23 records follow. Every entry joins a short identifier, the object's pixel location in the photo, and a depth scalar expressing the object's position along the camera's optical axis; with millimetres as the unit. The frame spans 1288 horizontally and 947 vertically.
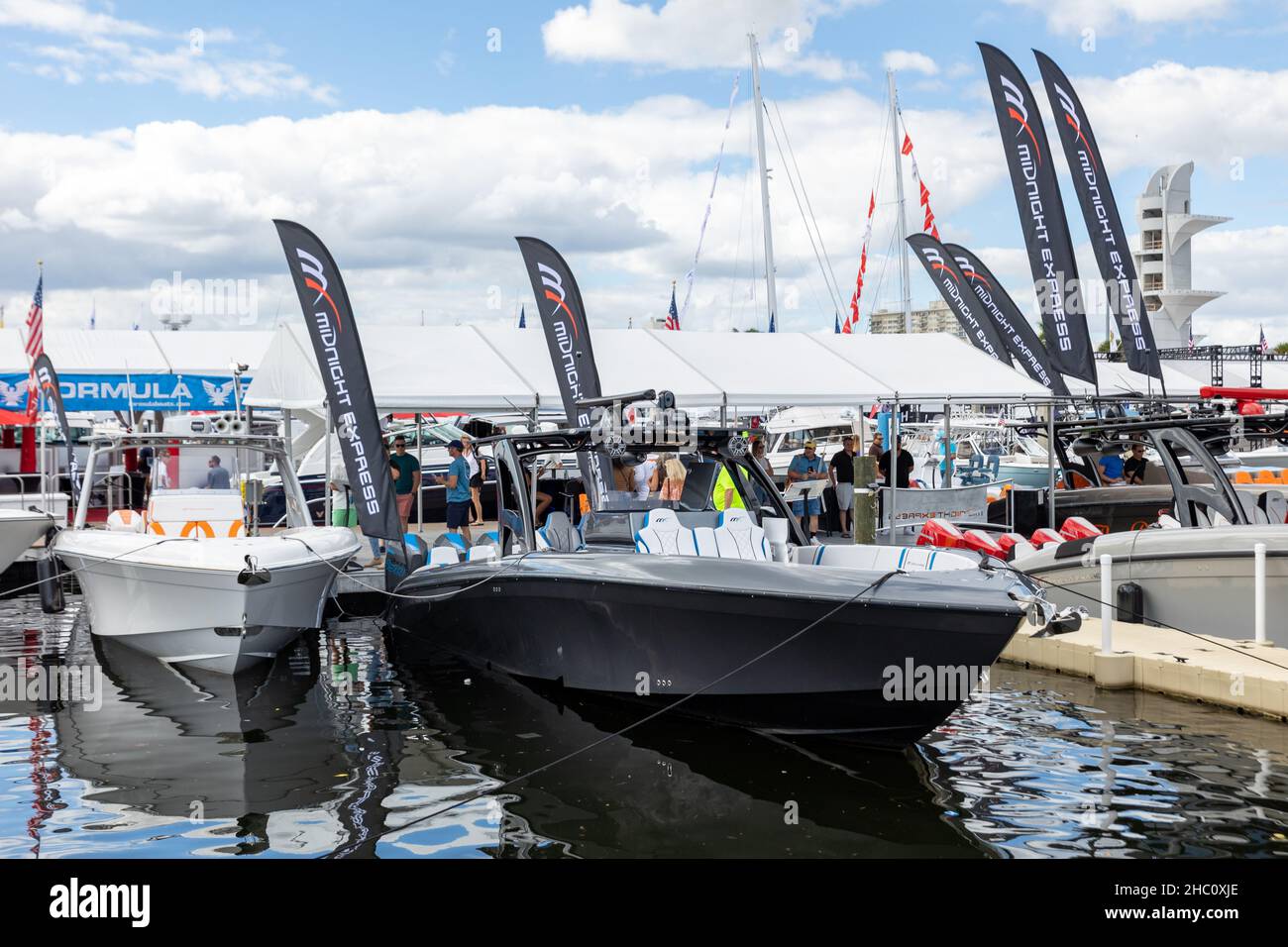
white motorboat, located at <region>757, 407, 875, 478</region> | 28734
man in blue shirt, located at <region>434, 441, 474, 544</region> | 14961
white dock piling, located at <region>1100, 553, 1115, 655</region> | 9141
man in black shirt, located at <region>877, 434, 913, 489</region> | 17531
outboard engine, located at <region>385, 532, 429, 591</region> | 11312
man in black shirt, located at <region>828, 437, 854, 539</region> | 16906
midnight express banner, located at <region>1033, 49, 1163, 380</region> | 16766
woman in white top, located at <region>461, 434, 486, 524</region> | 17141
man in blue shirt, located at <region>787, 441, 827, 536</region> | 17406
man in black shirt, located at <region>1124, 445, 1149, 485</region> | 15180
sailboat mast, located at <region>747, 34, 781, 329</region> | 24953
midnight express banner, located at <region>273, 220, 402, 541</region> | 11547
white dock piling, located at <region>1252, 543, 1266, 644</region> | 8883
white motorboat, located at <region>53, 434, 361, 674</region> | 9633
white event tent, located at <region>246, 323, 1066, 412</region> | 13820
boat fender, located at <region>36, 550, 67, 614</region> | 11305
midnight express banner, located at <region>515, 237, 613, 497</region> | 14148
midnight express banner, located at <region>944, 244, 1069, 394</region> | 17500
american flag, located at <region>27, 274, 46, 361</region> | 15258
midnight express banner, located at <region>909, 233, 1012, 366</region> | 18750
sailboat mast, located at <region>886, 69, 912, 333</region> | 30592
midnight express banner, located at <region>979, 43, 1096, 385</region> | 16891
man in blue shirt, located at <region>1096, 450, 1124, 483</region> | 16641
